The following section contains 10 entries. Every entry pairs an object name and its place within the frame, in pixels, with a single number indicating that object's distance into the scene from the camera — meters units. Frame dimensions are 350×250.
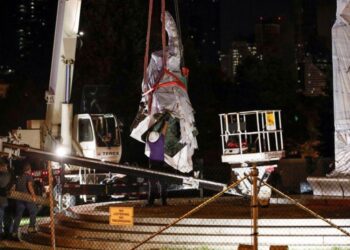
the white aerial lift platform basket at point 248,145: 15.79
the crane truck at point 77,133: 14.07
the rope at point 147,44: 15.20
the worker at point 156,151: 15.55
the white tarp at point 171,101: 15.64
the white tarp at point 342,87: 17.83
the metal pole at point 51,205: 11.24
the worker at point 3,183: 15.02
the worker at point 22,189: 16.16
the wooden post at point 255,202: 9.87
